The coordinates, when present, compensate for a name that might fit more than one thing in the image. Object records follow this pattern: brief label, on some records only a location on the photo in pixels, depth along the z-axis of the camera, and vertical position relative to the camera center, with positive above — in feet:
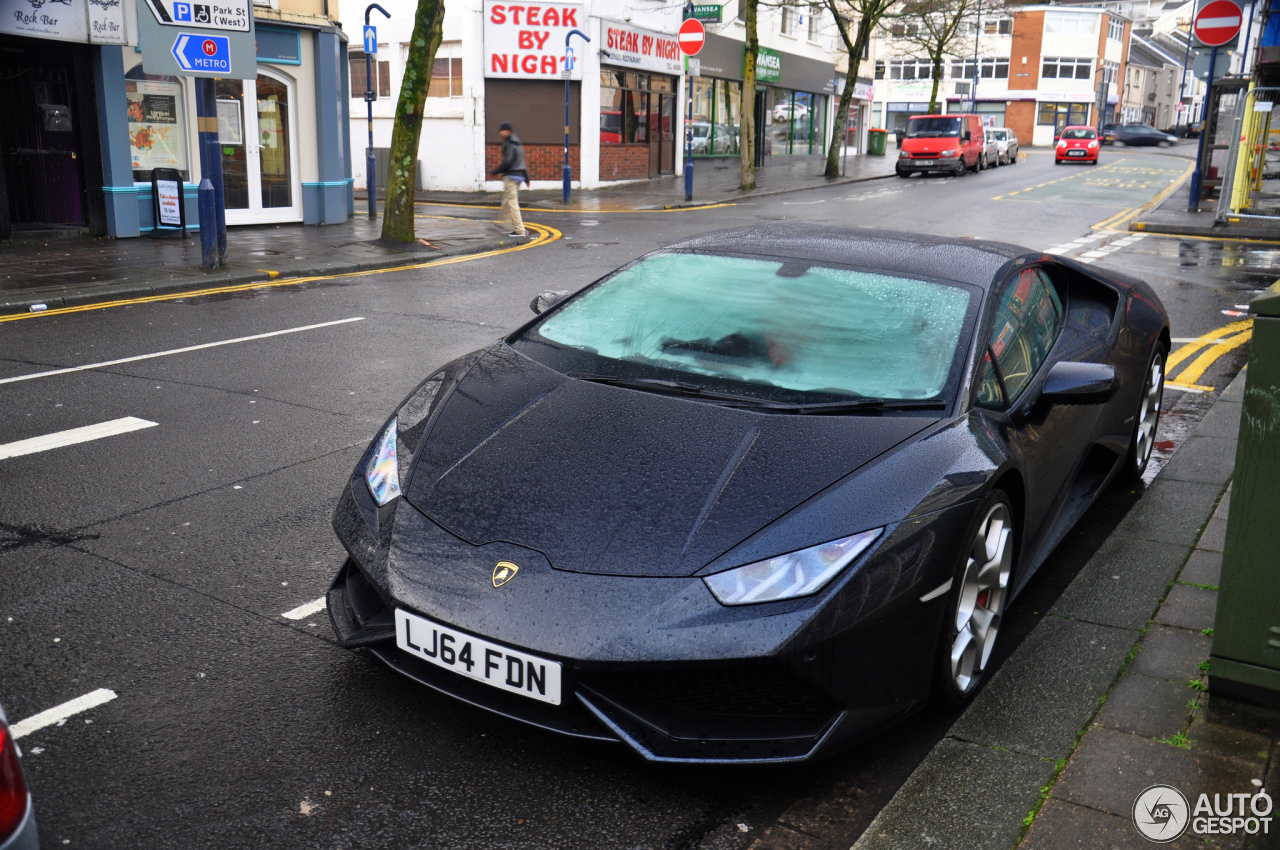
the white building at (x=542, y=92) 95.25 +5.55
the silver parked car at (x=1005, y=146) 141.38 +2.28
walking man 60.29 -0.98
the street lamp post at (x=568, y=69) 85.15 +6.53
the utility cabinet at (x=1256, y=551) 9.82 -3.42
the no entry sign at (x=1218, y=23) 65.31 +8.36
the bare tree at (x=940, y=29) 149.89 +19.13
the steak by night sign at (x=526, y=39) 94.58 +9.66
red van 120.47 +1.84
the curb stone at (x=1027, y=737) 8.86 -5.15
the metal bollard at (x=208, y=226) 42.09 -2.92
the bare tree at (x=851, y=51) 117.08 +11.74
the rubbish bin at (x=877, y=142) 167.63 +2.88
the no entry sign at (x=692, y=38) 83.10 +8.80
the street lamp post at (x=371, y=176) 67.00 -1.52
